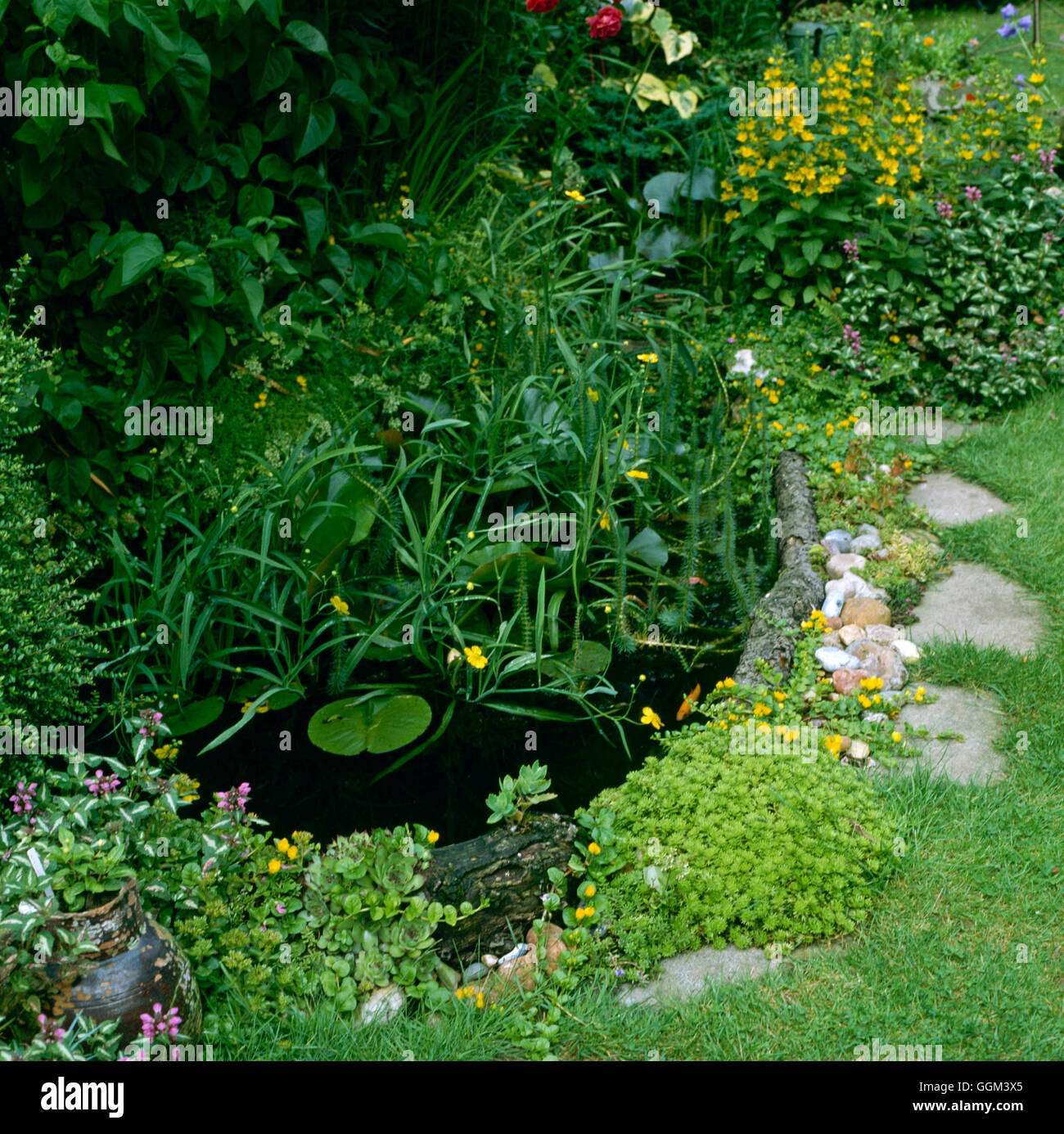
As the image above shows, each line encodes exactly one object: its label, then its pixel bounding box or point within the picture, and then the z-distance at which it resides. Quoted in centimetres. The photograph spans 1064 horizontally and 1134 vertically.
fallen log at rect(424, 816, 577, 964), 265
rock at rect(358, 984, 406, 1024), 241
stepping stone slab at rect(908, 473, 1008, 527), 420
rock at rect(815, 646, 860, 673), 337
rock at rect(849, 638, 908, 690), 333
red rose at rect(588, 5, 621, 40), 542
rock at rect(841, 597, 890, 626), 359
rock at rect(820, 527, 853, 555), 402
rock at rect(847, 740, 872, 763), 307
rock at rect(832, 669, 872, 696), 328
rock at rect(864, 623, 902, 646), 350
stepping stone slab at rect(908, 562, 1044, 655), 354
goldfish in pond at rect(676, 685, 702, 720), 343
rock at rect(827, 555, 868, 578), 386
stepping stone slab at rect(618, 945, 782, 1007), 249
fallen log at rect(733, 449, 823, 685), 342
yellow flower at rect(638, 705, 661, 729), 332
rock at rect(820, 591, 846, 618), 371
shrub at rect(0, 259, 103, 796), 277
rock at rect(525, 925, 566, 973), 261
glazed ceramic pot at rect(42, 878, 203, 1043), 210
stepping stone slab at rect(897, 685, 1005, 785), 302
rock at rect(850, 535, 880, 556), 398
